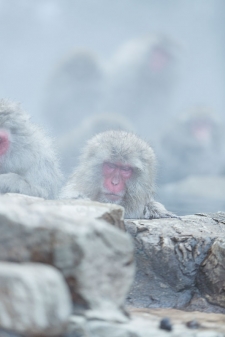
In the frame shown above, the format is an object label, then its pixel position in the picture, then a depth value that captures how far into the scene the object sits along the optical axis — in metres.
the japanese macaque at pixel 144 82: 12.35
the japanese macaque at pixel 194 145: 12.45
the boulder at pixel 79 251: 4.23
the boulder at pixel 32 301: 3.73
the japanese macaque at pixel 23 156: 8.07
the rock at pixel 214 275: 6.89
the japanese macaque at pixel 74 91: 11.91
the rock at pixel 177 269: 6.92
